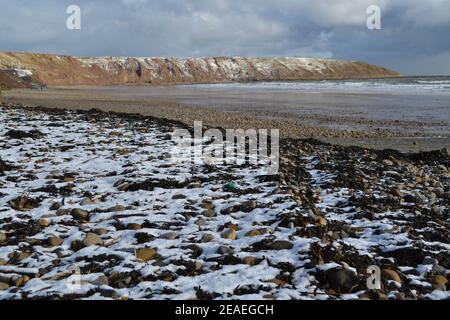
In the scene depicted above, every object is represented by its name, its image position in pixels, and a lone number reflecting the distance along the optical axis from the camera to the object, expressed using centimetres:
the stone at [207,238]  505
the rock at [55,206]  619
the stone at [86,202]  633
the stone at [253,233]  515
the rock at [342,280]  392
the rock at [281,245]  476
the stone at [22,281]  404
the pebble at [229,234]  512
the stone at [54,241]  495
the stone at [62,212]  593
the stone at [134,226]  543
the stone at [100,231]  526
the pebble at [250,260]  444
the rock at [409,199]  640
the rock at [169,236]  514
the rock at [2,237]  505
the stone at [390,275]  409
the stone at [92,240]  493
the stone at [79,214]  581
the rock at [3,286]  394
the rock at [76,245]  486
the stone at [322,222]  538
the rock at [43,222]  553
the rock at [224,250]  471
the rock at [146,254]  462
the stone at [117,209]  606
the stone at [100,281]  404
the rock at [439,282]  398
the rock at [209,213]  587
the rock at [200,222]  554
